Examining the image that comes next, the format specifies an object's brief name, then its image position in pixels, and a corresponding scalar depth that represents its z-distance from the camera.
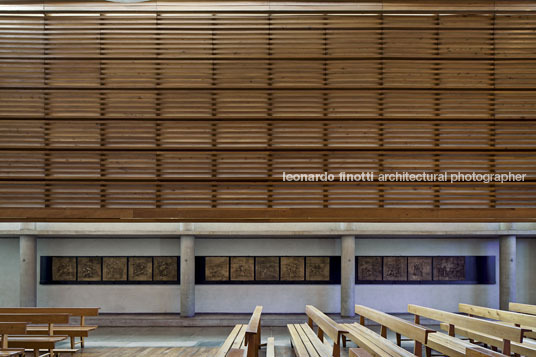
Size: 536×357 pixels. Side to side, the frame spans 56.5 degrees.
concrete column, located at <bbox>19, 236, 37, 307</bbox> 14.12
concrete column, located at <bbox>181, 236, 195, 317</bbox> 14.25
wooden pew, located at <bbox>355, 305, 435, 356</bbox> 5.66
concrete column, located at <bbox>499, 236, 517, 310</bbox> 14.07
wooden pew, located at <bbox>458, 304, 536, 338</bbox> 7.20
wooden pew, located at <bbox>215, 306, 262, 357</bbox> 4.69
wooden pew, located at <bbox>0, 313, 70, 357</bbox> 7.32
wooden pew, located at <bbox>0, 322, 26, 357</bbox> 6.84
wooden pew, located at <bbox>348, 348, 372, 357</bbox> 4.10
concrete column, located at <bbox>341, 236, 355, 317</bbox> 14.31
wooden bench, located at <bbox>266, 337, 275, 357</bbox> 6.24
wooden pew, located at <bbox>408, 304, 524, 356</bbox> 5.73
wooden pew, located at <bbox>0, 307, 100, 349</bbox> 8.63
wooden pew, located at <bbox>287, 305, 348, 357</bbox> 5.08
